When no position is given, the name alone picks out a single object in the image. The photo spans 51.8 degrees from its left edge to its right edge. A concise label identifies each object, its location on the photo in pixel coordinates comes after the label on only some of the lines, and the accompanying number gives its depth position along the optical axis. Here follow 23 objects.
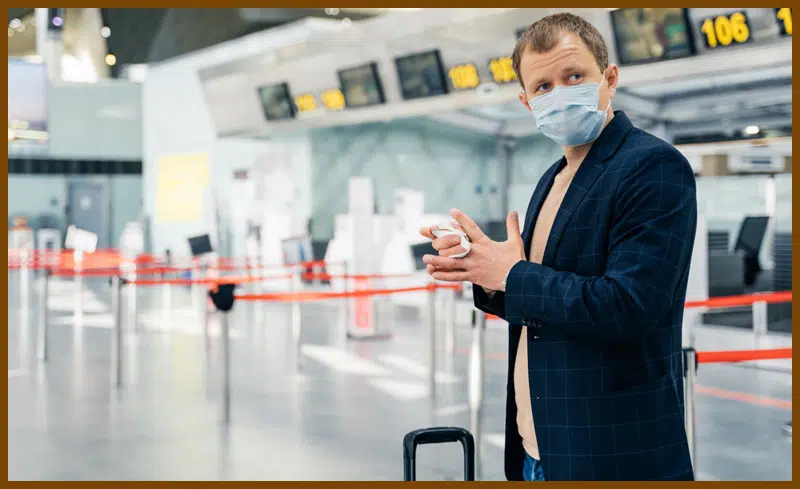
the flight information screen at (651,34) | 8.60
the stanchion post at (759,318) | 8.18
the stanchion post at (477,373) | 4.91
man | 1.55
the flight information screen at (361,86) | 12.28
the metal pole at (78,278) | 9.02
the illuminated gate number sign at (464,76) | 10.87
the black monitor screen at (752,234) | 11.39
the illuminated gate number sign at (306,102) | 13.70
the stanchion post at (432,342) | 6.72
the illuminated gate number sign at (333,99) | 13.13
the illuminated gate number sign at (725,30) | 8.06
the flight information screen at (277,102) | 14.15
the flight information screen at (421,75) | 11.27
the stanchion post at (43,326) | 8.48
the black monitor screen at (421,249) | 7.47
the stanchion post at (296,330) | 7.99
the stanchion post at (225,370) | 5.85
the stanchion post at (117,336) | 7.14
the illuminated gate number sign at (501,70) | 10.46
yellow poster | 18.08
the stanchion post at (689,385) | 3.41
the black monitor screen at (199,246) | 11.20
